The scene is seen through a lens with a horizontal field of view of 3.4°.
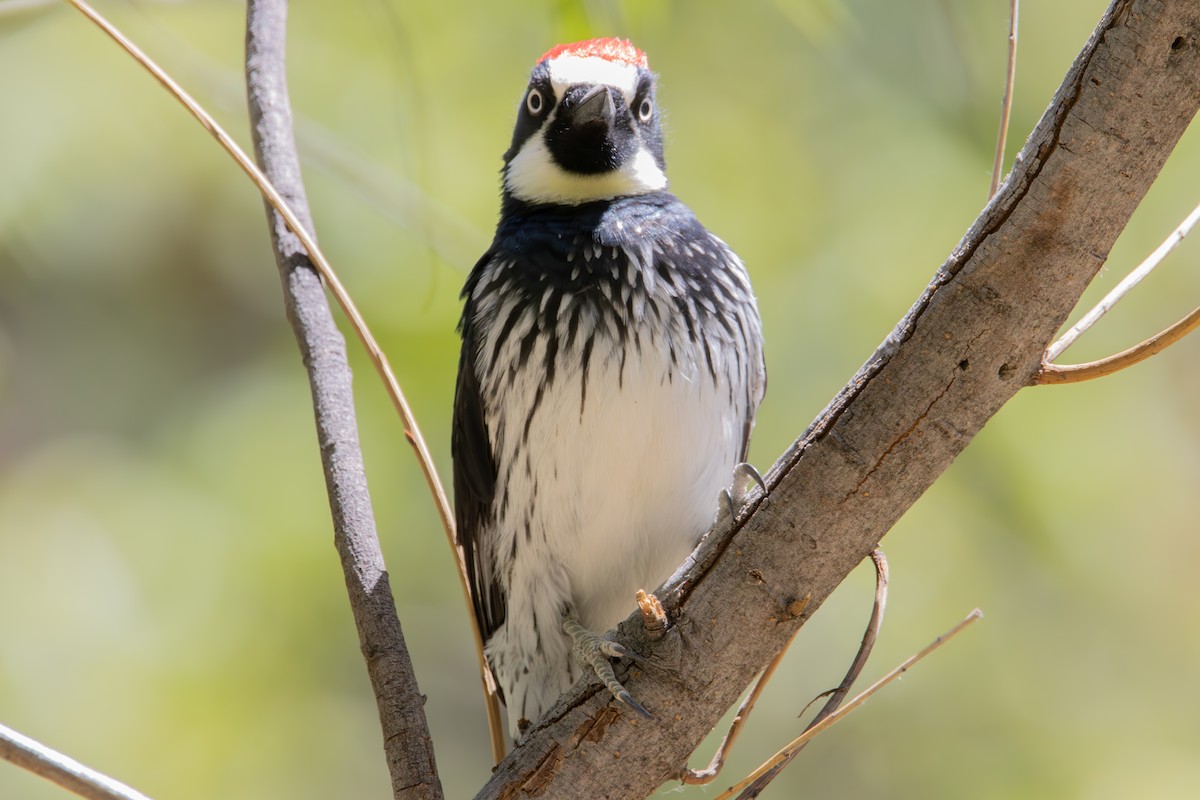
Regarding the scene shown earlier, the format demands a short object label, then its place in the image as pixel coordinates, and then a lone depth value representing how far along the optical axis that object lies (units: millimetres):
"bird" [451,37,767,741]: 4747
